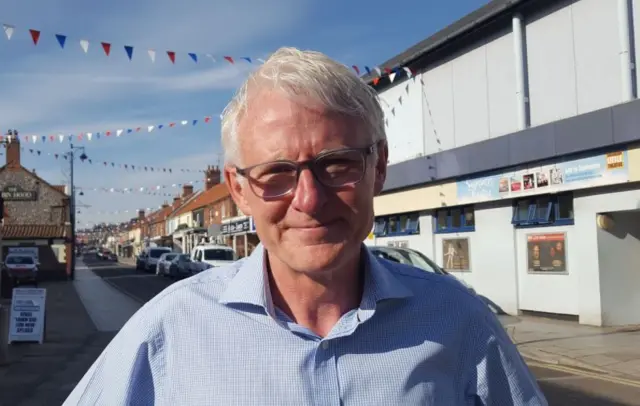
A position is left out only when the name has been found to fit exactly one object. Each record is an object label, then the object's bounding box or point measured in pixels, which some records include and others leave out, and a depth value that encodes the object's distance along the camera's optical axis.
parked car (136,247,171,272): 48.16
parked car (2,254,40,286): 34.78
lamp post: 41.72
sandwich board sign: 13.55
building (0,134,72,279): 50.25
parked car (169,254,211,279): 31.84
